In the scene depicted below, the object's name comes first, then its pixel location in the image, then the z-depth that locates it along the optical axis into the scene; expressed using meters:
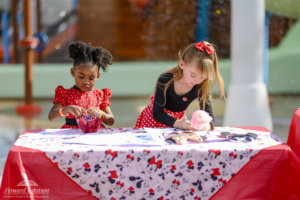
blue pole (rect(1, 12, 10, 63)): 9.27
